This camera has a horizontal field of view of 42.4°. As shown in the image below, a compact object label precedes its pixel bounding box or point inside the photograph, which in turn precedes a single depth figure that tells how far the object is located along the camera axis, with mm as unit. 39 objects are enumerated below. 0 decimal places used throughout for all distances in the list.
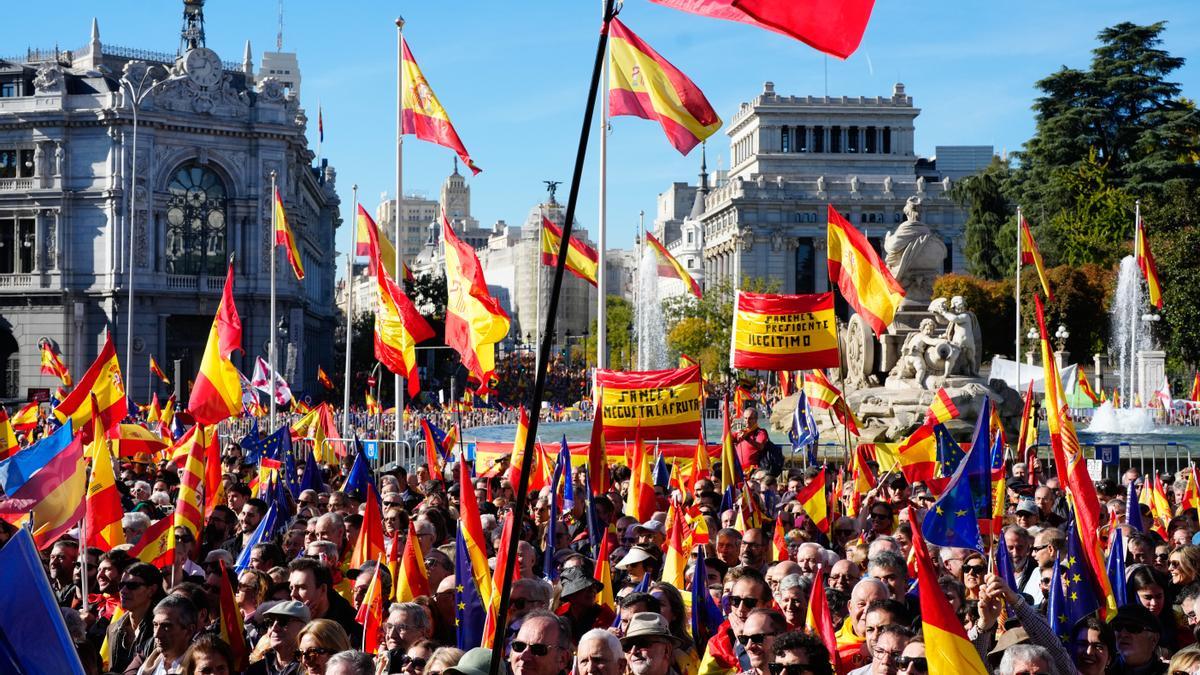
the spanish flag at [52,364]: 33275
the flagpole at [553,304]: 4852
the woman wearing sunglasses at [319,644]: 6383
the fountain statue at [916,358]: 22312
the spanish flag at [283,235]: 32562
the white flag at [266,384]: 31203
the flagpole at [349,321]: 28542
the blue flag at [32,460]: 9445
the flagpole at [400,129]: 20734
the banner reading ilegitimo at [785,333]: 16500
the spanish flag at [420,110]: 20250
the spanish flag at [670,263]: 25812
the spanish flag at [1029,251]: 29423
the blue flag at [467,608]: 7590
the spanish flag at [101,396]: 15094
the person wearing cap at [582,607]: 7938
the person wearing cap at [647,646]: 6254
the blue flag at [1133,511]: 10727
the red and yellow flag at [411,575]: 8336
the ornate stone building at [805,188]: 97812
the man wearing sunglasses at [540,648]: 5887
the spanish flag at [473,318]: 16984
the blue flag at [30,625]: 4520
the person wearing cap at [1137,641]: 6863
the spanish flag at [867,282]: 17766
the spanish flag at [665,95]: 17922
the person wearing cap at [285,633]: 6969
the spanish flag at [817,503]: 12180
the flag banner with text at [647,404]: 16203
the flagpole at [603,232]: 20812
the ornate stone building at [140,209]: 58469
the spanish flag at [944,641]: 5734
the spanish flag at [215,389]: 16281
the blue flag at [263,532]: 10301
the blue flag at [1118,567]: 8414
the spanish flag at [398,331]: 18250
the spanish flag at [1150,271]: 34188
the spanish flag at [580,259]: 22922
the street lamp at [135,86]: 56897
